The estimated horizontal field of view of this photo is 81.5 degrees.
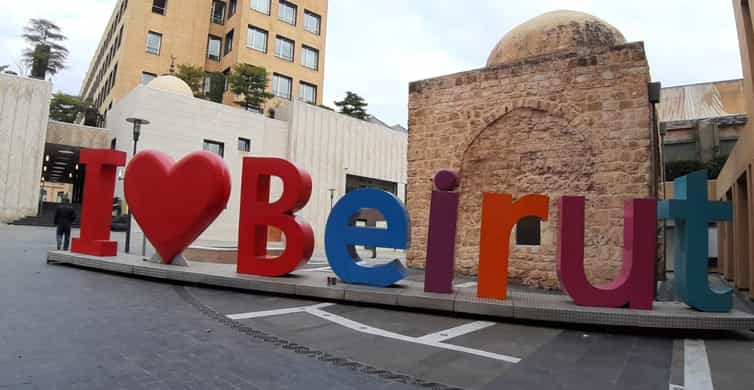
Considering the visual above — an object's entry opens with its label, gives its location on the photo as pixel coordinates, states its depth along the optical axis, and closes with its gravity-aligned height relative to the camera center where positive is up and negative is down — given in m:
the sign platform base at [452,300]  5.51 -0.94
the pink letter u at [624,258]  5.95 -0.22
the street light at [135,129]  11.32 +2.37
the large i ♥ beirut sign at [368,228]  5.98 +0.10
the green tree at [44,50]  35.44 +14.41
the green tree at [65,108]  32.72 +8.04
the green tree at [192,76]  29.05 +9.64
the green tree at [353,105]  34.97 +9.87
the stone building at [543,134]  9.20 +2.47
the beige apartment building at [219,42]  29.62 +13.26
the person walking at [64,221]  11.63 -0.19
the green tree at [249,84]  28.36 +9.12
